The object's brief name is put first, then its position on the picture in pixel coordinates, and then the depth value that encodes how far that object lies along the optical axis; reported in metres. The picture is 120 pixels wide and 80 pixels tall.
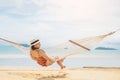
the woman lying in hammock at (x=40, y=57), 2.61
